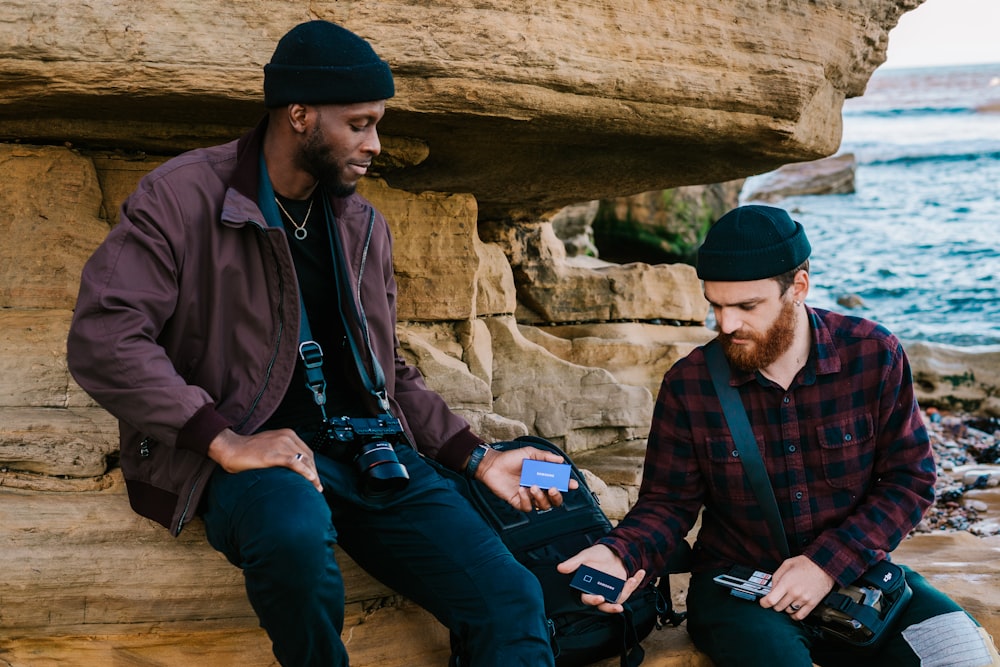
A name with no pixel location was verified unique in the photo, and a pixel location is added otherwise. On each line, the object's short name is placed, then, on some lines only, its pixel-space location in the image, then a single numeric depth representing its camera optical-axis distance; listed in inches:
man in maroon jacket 107.1
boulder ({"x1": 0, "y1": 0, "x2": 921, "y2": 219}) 144.2
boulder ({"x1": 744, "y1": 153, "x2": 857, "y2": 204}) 1018.1
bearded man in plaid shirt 117.1
